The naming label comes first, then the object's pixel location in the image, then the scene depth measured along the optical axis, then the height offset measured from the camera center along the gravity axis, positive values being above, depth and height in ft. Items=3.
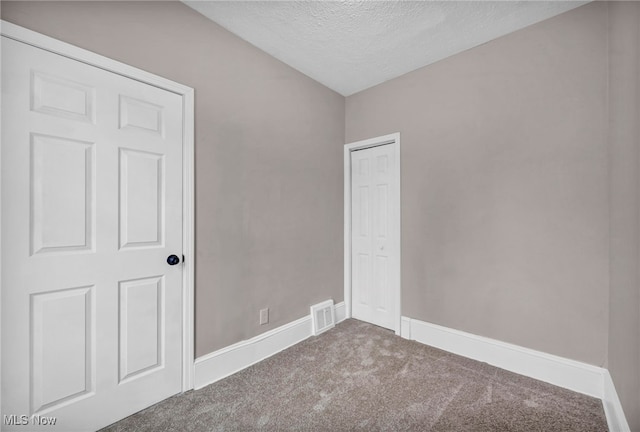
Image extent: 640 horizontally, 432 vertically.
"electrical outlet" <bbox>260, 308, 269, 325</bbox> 7.52 -2.84
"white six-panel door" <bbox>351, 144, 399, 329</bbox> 9.33 -0.75
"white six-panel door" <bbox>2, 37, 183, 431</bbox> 4.16 -0.45
